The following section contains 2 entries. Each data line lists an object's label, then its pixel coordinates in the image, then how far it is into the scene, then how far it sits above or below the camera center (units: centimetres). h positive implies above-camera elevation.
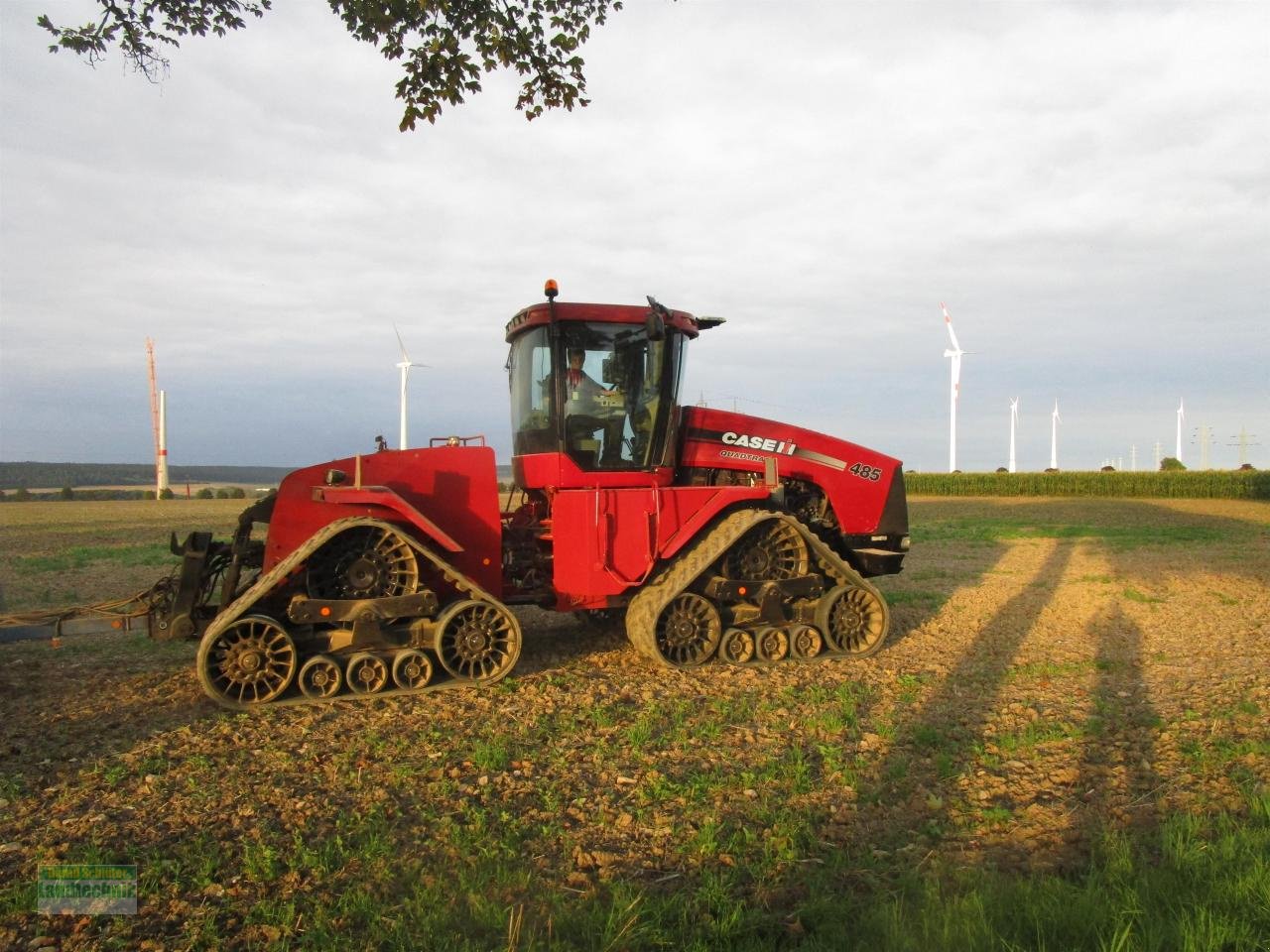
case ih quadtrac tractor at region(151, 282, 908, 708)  683 -50
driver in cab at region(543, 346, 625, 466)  799 +61
